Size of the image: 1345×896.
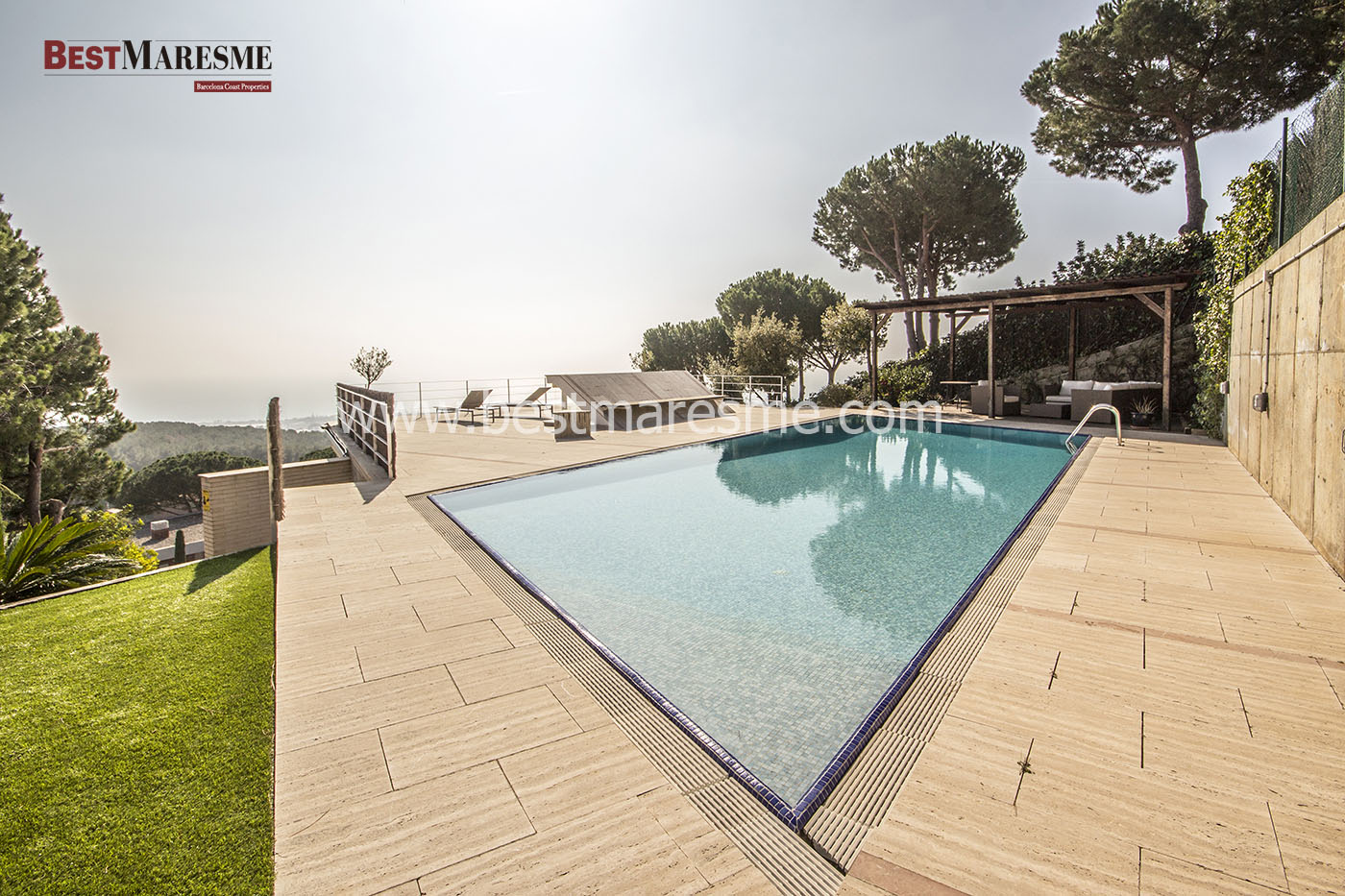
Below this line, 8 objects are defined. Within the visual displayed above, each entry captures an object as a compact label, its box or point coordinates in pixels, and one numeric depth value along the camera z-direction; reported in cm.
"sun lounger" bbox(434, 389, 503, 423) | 1548
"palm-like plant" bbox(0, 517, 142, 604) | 435
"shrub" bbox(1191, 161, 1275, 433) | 680
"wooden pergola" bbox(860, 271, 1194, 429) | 1050
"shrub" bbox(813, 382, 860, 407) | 1616
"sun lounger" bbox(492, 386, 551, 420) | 1625
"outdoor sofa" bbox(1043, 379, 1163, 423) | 1127
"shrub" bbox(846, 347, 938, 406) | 1523
